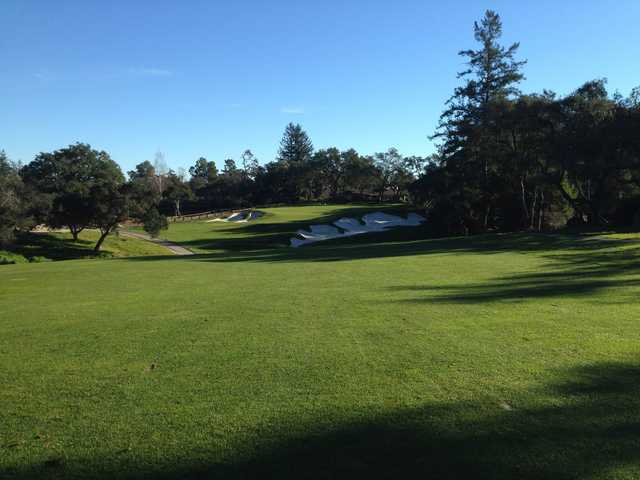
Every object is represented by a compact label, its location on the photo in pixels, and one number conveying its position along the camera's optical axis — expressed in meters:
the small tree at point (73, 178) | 44.91
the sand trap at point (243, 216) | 78.50
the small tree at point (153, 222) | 46.41
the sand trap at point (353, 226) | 53.84
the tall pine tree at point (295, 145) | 147.88
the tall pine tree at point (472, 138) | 46.31
